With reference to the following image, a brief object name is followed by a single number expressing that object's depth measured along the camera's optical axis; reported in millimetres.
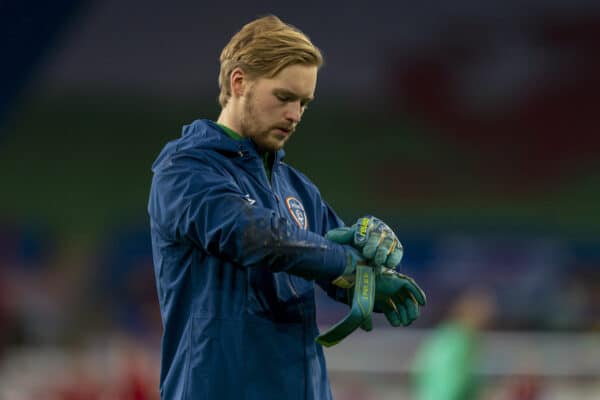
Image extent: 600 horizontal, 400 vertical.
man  12747
